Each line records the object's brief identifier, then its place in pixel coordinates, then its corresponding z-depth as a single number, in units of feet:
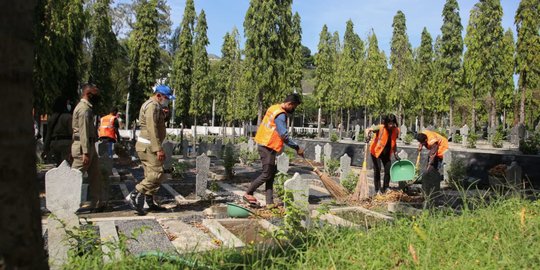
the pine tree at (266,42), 68.33
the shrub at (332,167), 44.06
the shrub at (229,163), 37.21
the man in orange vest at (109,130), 42.32
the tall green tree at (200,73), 100.94
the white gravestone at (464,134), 85.72
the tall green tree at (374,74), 125.80
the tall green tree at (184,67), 87.04
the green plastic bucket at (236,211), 19.47
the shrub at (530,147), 59.26
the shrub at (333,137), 100.54
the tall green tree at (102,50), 82.33
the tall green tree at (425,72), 129.90
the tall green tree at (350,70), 130.31
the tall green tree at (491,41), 103.24
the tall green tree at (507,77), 107.45
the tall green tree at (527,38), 95.40
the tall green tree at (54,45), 36.37
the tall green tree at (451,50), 114.32
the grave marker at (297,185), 17.65
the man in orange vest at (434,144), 28.48
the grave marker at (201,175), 26.76
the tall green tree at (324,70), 124.57
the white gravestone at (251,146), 58.80
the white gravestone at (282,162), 27.43
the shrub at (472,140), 81.20
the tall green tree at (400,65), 124.98
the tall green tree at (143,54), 79.36
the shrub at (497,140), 81.56
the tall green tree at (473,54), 105.60
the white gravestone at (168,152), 38.71
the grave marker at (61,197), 12.99
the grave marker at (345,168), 32.32
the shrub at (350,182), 29.60
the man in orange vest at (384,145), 28.32
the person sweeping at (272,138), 22.58
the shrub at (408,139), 92.27
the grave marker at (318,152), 56.59
